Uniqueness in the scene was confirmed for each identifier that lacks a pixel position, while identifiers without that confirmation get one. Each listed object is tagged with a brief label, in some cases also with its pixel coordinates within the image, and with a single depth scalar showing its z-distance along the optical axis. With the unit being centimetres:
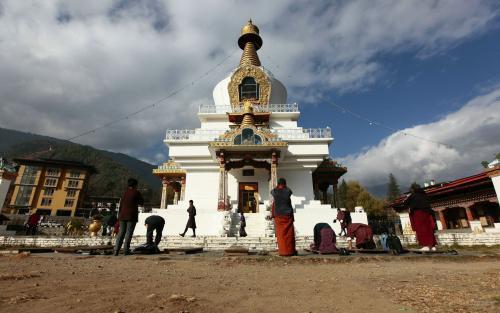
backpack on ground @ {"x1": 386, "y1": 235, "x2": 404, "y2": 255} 662
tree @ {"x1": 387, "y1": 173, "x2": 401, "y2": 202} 7338
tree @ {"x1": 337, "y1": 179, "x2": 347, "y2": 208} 5798
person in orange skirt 616
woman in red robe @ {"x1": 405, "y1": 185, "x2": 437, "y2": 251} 730
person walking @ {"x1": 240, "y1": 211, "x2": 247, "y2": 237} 1264
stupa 1434
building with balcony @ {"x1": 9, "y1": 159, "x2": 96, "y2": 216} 5428
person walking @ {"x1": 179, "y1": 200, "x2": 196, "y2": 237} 1136
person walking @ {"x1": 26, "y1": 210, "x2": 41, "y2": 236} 1452
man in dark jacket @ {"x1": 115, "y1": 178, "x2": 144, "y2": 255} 641
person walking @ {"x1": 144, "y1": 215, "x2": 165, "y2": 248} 740
